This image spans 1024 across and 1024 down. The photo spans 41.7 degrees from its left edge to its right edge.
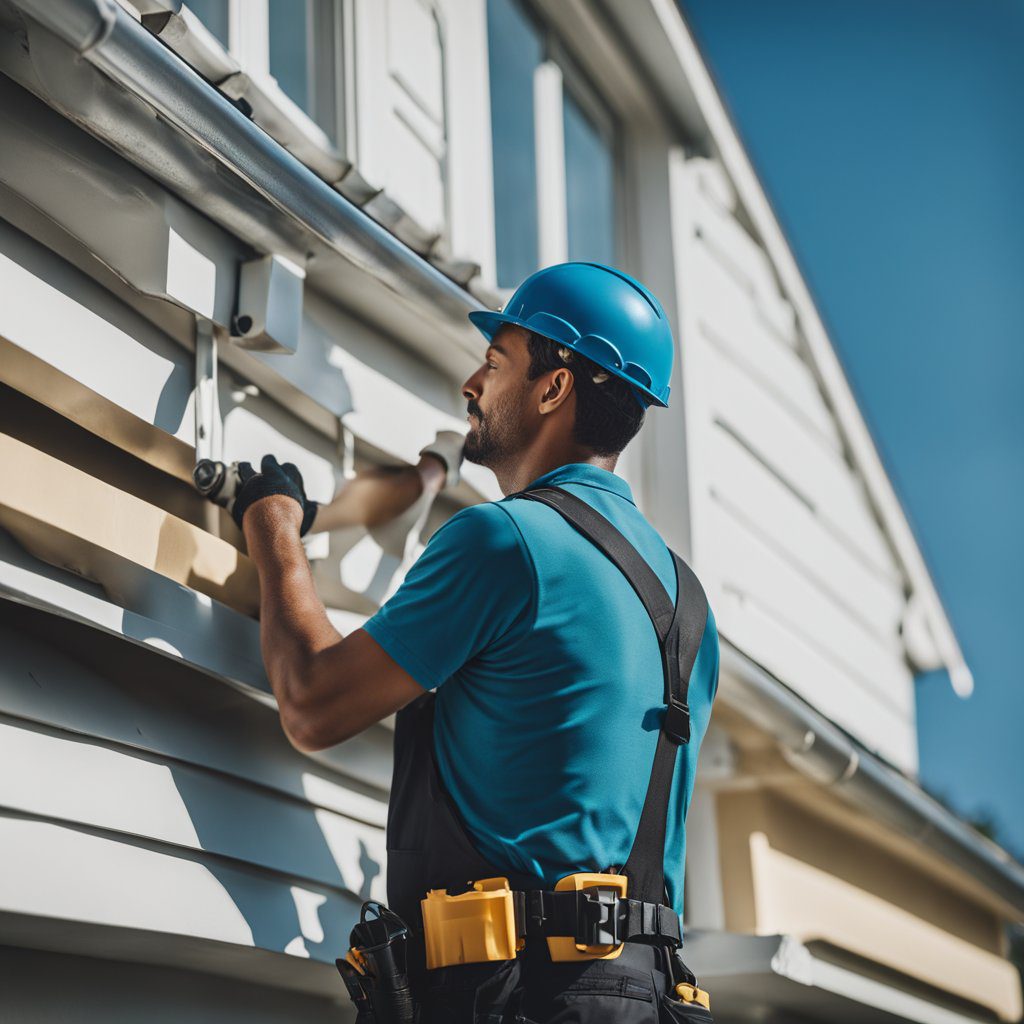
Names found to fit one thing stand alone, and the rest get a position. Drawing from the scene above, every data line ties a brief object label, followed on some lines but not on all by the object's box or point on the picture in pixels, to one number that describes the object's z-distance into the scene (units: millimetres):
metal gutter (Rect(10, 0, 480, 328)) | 2088
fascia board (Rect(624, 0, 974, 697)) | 5758
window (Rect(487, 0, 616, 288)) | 4797
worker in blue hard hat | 2205
